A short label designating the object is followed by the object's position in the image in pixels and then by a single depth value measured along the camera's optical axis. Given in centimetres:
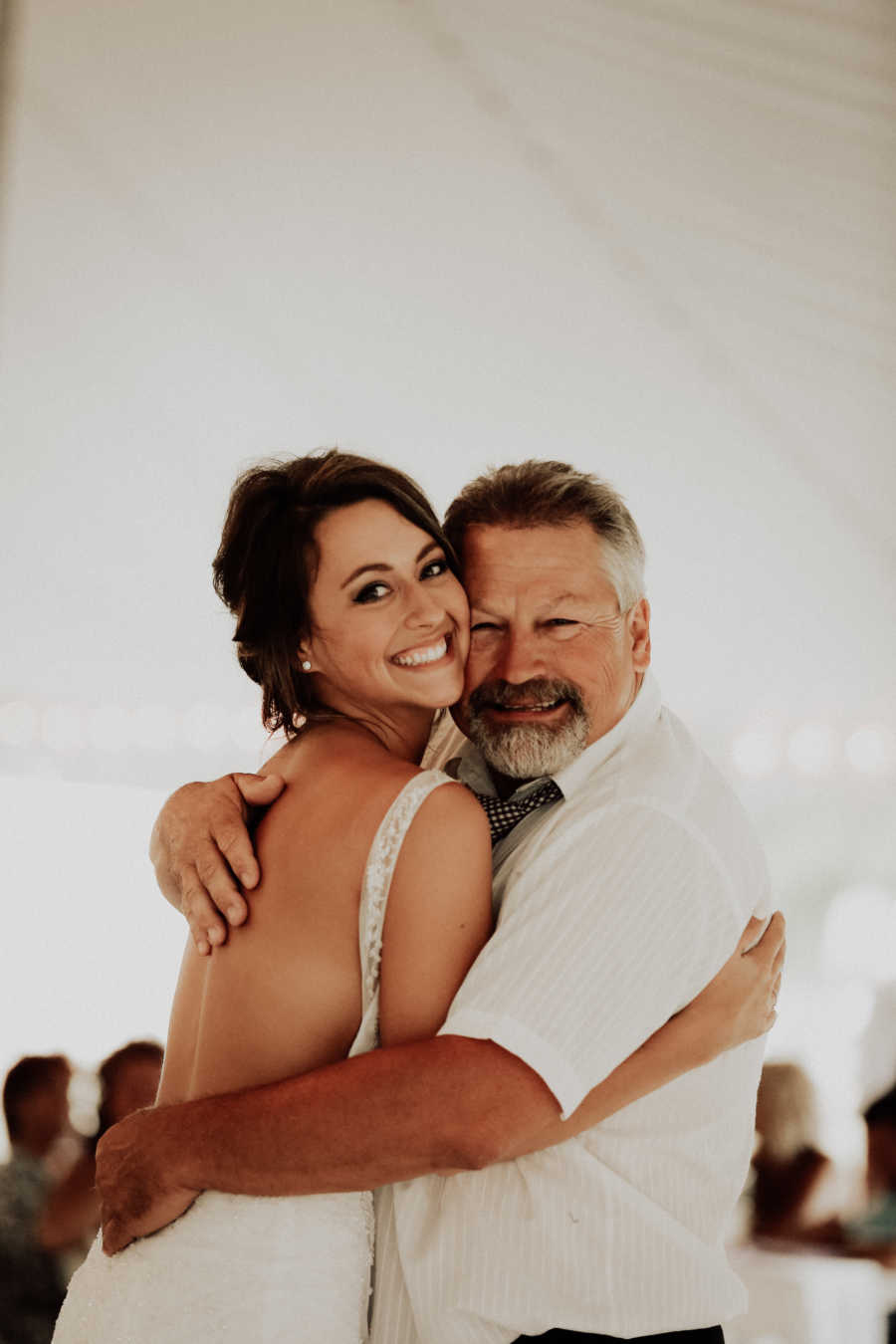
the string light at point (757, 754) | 623
